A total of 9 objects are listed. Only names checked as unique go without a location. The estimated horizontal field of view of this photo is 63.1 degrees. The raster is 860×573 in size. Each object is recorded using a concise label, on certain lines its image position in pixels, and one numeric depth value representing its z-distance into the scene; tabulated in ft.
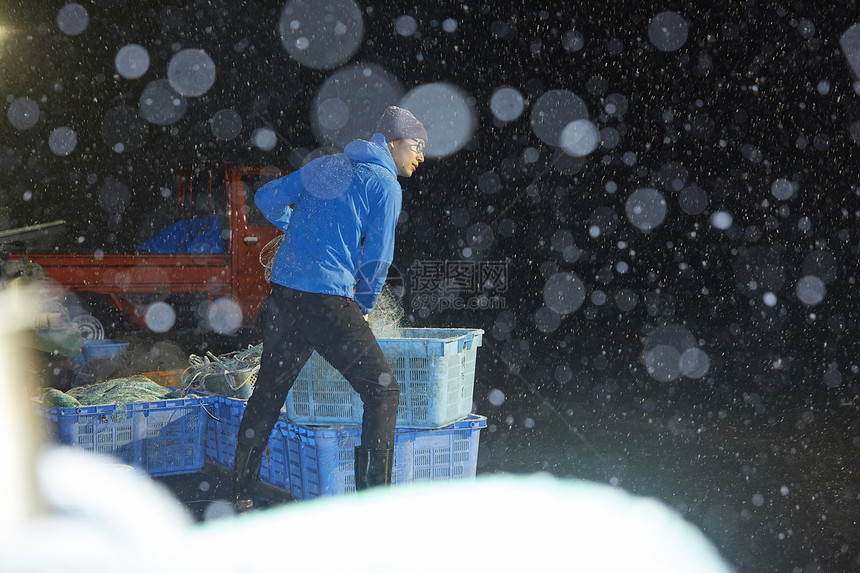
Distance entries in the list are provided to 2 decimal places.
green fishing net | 13.47
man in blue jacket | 10.37
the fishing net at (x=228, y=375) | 14.82
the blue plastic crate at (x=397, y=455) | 11.77
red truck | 28.48
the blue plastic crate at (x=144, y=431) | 13.19
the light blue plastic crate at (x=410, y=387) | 11.75
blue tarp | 31.37
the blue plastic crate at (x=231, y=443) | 13.17
